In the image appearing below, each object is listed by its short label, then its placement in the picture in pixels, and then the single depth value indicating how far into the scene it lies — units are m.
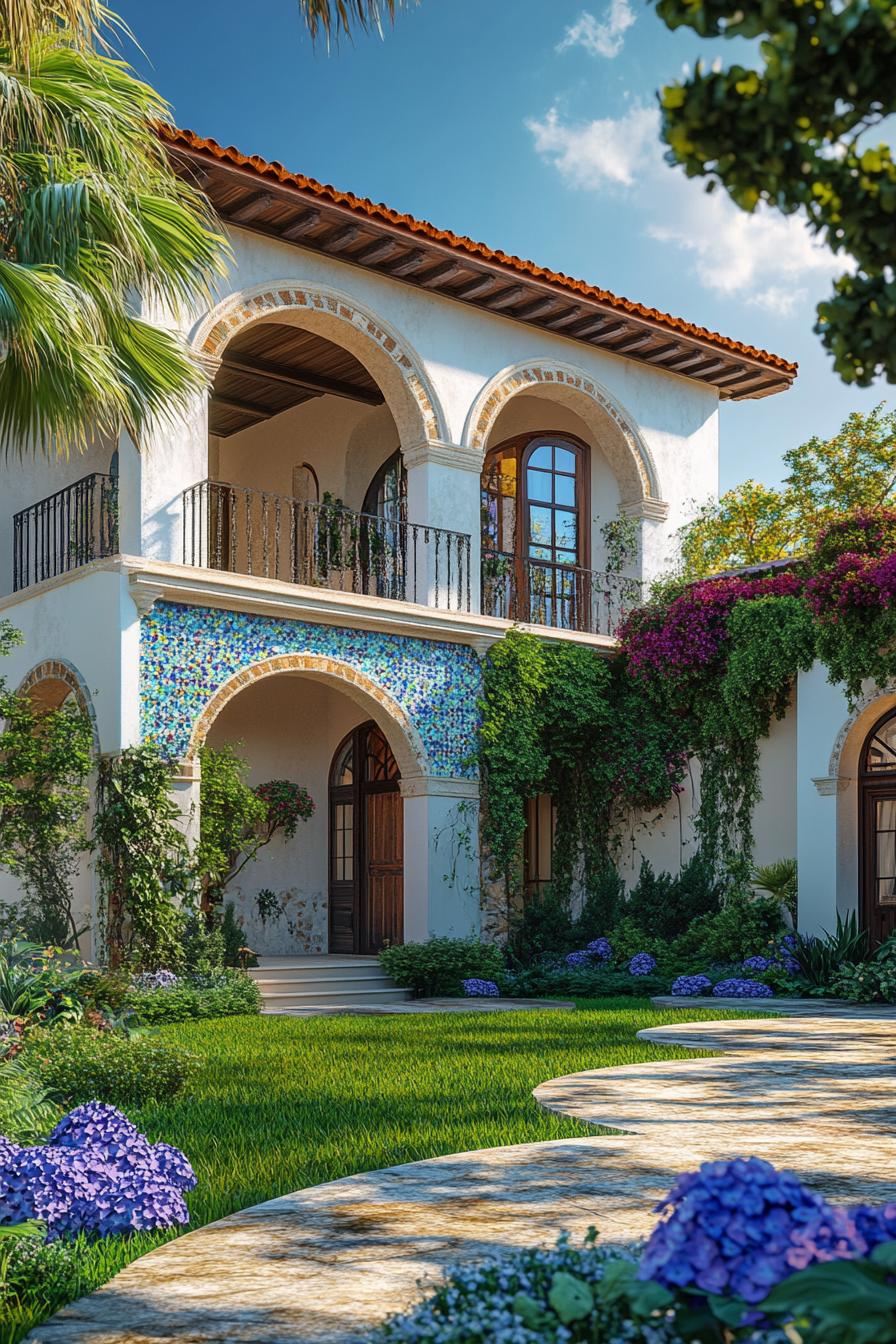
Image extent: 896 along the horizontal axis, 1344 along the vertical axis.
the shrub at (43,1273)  3.53
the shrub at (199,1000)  10.31
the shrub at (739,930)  13.06
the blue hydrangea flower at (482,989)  12.74
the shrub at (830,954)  12.15
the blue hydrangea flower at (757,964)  12.61
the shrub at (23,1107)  4.77
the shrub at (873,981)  11.37
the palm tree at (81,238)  7.43
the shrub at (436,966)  12.91
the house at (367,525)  12.09
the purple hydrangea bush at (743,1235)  2.11
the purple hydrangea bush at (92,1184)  3.93
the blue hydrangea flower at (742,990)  11.97
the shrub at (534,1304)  2.35
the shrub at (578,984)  12.62
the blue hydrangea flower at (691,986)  12.21
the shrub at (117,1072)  6.18
